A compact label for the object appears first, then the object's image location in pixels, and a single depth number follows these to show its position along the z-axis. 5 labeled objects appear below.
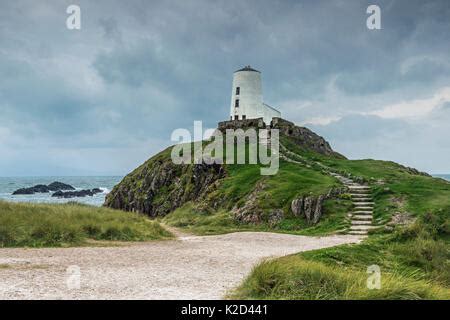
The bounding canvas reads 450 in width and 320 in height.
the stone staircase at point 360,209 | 25.01
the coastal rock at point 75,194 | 107.72
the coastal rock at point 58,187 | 141.62
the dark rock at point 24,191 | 117.00
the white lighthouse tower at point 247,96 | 63.59
